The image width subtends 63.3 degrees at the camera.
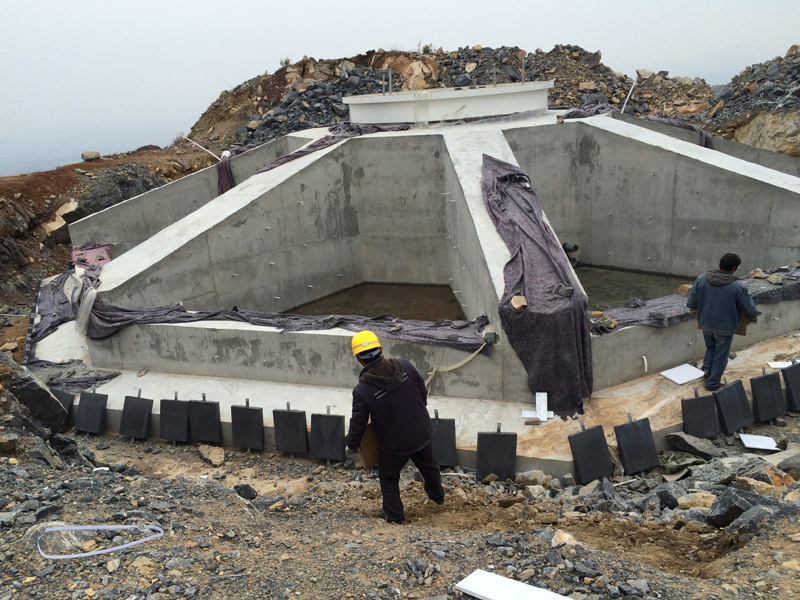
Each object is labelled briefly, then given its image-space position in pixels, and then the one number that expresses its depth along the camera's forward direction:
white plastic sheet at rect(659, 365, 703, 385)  6.64
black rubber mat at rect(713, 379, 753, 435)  6.07
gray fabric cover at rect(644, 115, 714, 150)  12.67
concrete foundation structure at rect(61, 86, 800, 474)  7.03
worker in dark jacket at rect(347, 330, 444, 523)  3.96
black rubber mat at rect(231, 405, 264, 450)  6.51
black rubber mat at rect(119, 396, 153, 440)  6.88
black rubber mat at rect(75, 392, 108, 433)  7.05
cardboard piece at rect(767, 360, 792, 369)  6.75
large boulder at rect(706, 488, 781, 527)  3.73
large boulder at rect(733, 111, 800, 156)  12.66
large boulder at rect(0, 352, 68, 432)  6.11
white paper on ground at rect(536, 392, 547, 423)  6.27
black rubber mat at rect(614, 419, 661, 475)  5.75
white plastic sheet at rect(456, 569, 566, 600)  2.97
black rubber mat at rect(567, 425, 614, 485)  5.61
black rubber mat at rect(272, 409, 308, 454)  6.33
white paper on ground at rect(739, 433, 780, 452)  5.91
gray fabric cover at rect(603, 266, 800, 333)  6.71
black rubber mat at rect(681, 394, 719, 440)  6.02
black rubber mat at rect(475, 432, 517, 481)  5.72
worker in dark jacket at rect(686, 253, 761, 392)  5.79
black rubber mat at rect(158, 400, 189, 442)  6.76
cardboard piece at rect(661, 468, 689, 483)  5.63
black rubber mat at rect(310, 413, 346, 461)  6.20
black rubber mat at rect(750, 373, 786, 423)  6.18
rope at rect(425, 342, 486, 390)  6.56
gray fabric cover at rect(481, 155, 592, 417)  6.23
